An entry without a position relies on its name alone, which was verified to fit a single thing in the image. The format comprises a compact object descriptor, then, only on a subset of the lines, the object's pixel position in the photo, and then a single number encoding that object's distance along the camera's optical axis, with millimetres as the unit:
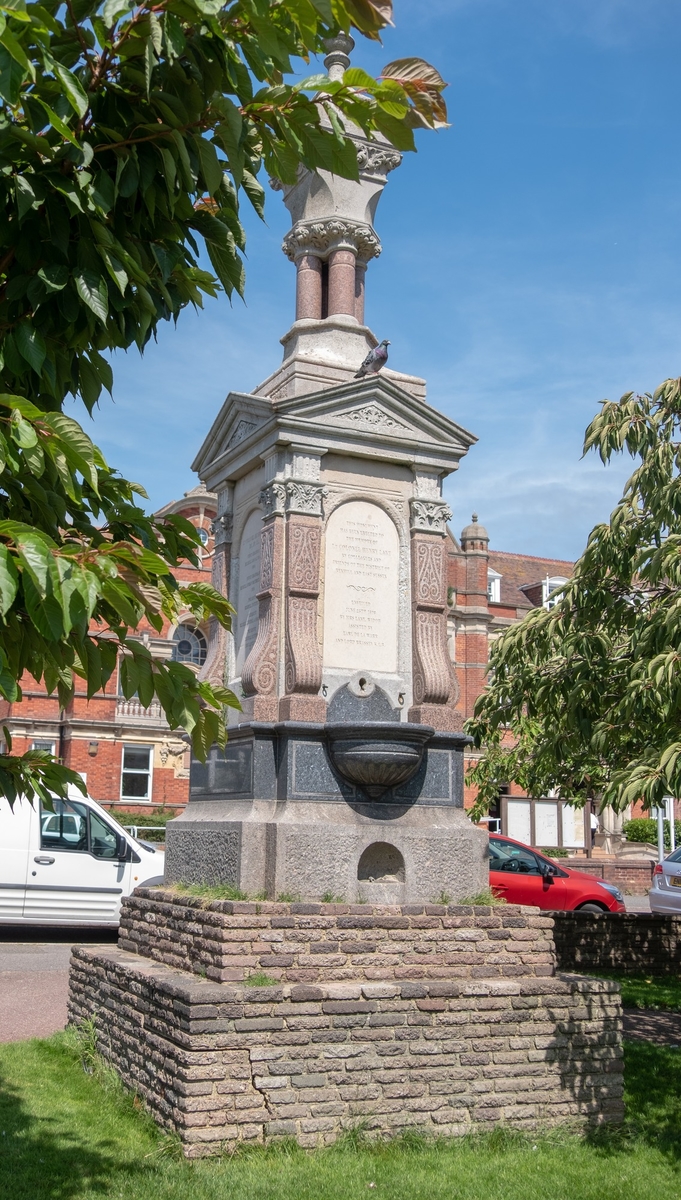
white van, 14891
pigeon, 8555
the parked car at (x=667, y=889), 14859
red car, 16500
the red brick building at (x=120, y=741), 34094
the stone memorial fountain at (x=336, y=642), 7738
